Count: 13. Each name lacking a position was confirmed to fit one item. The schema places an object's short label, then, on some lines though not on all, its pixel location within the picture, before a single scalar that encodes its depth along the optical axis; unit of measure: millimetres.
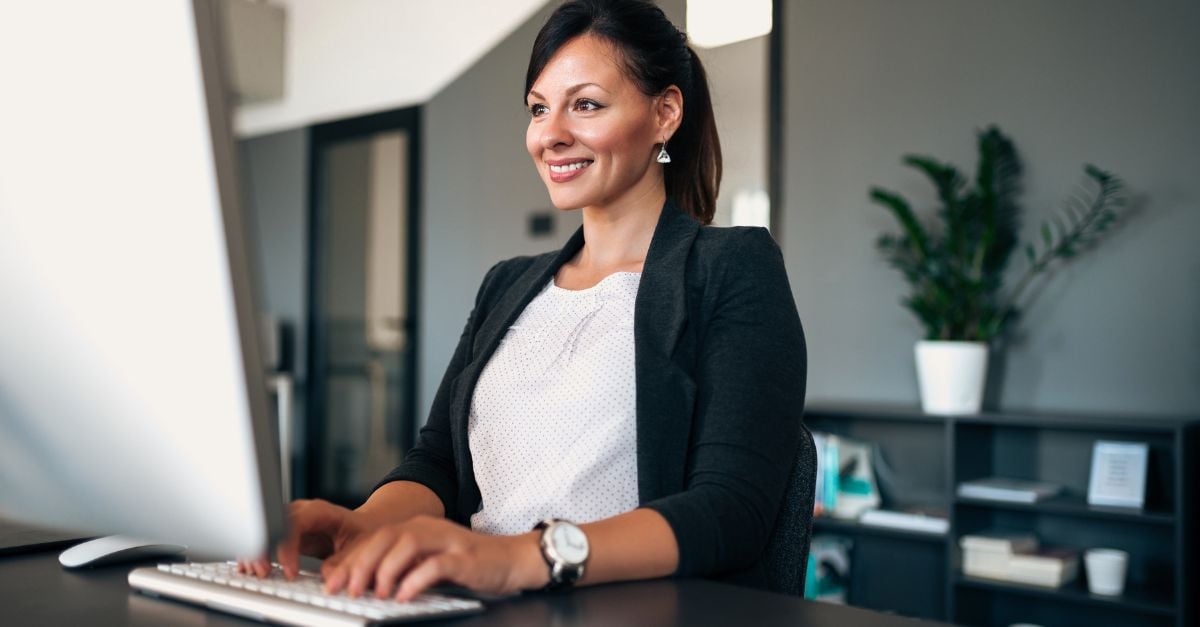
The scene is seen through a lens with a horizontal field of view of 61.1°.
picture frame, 2922
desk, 730
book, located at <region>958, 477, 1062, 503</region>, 2998
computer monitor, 502
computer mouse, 912
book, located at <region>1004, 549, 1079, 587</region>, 2947
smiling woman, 881
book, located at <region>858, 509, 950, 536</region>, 3209
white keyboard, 679
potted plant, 3174
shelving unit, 2826
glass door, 5719
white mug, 2881
